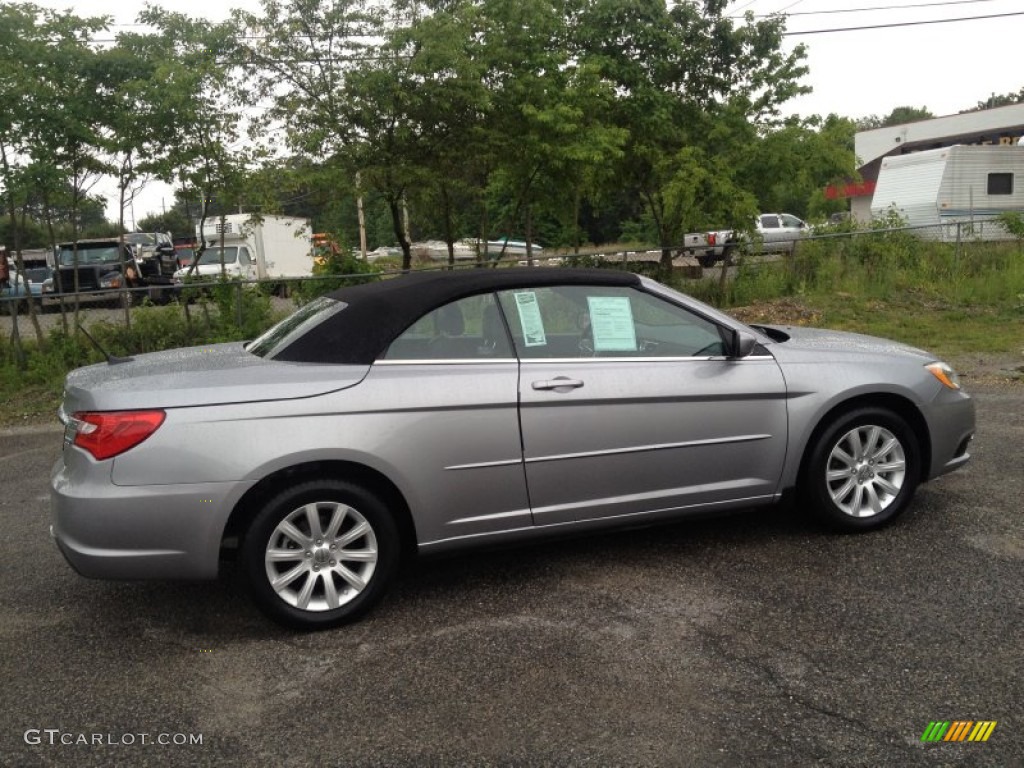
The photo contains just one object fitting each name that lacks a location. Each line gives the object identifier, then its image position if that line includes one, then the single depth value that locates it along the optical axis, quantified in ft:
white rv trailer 78.84
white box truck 80.74
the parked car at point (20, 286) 68.90
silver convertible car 12.52
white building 152.97
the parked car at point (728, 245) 47.96
